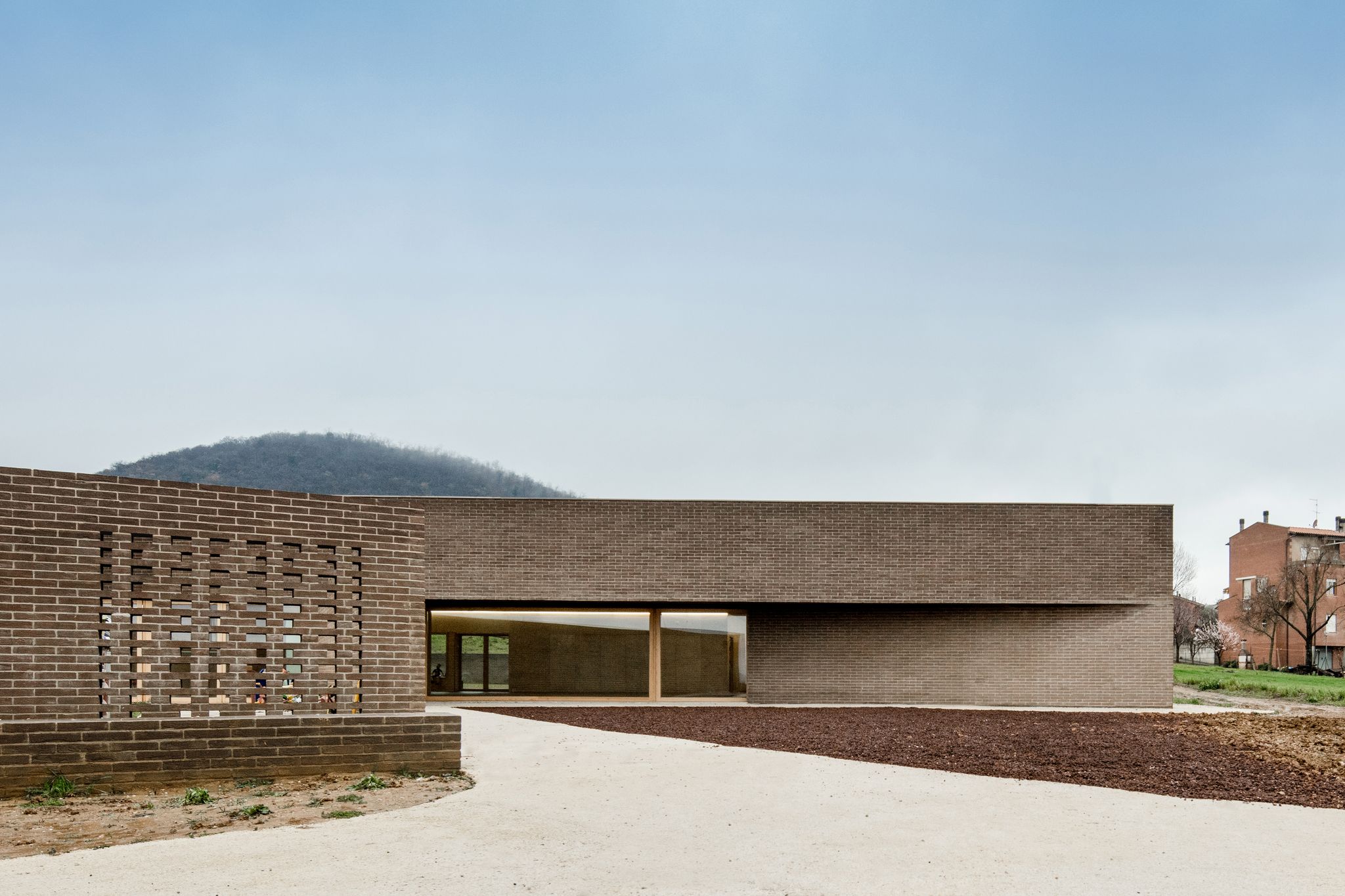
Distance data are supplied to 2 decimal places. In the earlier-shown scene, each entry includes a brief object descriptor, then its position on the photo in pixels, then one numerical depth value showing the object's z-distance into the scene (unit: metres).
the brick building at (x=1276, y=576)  59.53
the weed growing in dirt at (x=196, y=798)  8.69
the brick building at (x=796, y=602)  22.80
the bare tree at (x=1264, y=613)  58.00
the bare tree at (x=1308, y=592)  57.25
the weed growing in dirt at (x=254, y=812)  8.10
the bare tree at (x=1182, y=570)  74.81
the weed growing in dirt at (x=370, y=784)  9.55
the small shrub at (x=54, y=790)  8.91
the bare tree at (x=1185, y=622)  68.06
